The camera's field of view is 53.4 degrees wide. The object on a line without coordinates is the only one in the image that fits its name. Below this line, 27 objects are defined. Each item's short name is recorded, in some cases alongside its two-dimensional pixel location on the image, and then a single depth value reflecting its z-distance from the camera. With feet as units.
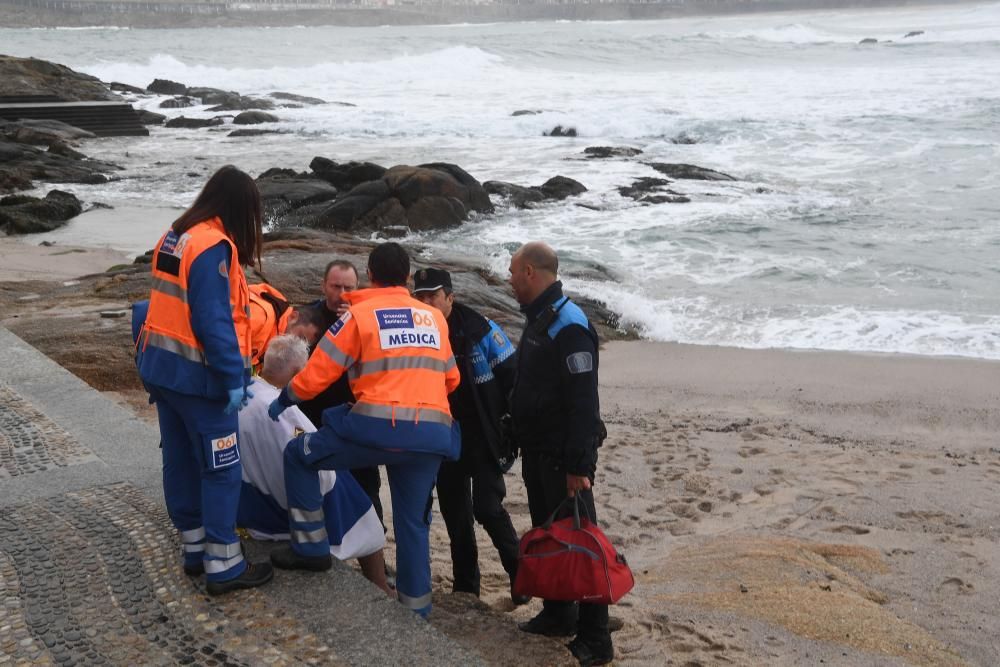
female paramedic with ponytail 11.33
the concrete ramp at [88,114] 93.30
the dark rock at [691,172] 72.23
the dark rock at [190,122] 106.01
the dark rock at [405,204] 53.98
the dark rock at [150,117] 108.68
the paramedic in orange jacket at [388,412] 11.87
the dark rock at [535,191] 63.10
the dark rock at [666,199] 63.36
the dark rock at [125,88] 147.74
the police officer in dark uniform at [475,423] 13.83
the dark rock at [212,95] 132.16
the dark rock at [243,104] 124.71
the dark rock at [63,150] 74.74
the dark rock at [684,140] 94.06
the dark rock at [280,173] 62.47
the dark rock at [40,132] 77.51
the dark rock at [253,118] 108.27
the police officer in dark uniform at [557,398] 12.56
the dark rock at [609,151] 83.51
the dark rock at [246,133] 98.87
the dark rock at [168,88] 149.11
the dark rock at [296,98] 135.03
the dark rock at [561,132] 100.37
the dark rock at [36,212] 50.62
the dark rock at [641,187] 66.18
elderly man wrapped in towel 13.21
